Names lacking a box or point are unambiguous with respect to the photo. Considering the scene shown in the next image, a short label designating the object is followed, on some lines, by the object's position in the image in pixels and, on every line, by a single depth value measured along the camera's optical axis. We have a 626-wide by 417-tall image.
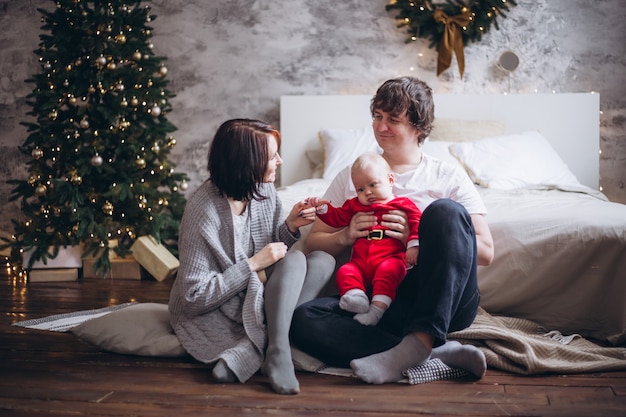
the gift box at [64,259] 3.74
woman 1.94
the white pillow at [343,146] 3.86
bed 2.26
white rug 2.54
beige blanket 1.93
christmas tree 3.66
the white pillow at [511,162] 3.45
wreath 4.21
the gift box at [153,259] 3.73
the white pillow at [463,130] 3.95
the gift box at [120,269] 3.83
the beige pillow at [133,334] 2.12
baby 1.93
